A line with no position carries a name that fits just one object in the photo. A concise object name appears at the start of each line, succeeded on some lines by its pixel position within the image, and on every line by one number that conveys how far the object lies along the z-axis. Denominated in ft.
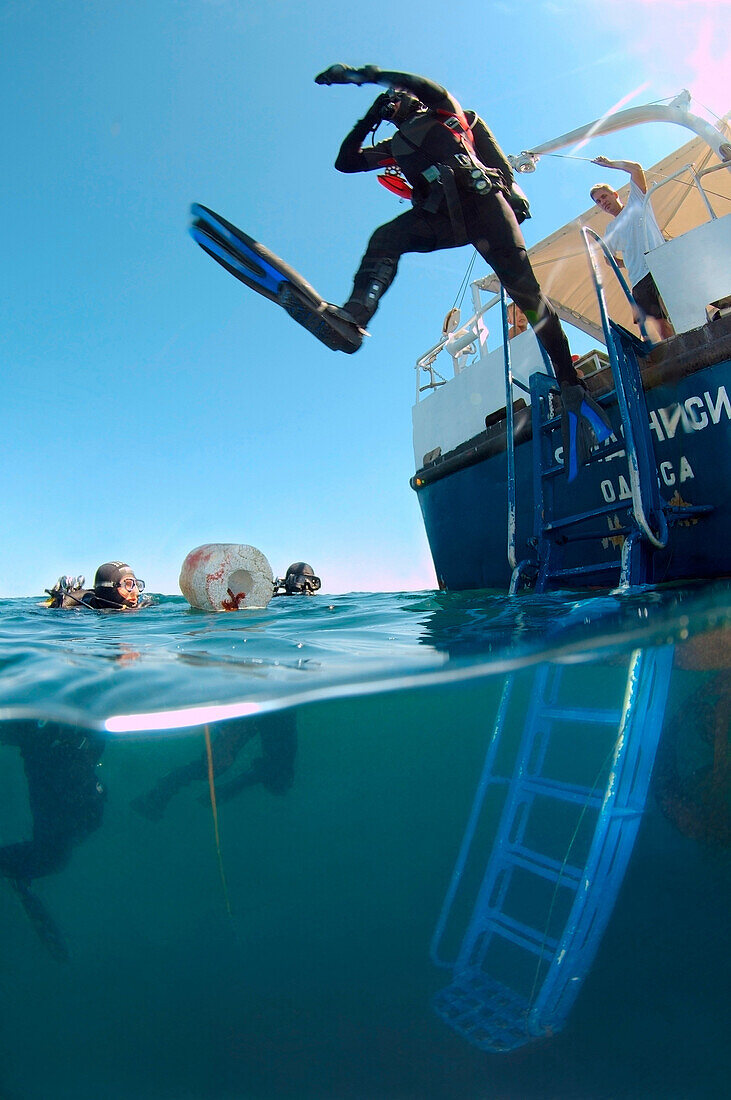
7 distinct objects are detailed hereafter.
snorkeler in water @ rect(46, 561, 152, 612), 25.84
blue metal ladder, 13.26
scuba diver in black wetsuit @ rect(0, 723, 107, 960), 11.29
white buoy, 21.36
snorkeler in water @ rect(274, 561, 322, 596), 35.70
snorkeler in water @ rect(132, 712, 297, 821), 11.53
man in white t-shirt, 18.89
